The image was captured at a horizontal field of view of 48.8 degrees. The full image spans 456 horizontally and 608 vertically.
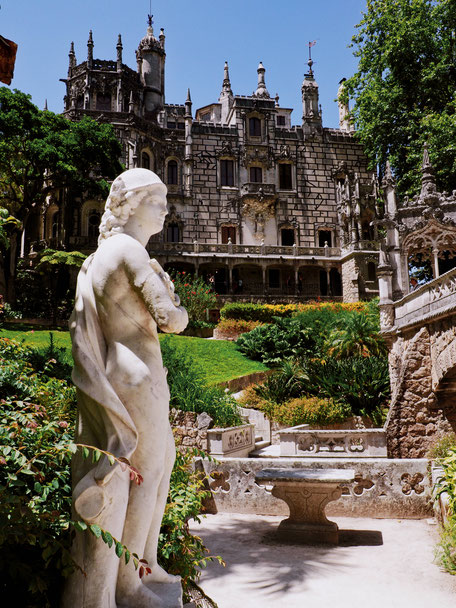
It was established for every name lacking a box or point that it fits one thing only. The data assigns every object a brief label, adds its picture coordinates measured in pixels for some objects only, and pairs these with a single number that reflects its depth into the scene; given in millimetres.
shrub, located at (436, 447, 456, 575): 6059
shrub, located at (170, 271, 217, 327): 27938
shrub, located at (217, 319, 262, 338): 27062
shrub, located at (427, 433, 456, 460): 10547
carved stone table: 7602
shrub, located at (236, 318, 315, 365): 21953
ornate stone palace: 35000
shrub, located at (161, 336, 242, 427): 11570
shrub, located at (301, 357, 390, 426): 15938
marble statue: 2486
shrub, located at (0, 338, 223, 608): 2463
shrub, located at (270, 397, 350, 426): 15359
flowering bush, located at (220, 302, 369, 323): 28569
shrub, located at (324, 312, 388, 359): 19047
